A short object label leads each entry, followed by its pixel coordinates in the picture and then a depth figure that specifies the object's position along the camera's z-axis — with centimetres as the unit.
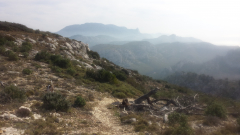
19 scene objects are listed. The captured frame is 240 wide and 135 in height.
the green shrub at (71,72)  1530
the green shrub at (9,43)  1802
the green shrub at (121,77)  2310
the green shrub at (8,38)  1965
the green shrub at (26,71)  1169
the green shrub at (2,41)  1709
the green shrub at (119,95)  1286
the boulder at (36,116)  578
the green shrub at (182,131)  507
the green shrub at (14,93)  690
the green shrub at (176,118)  621
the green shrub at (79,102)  832
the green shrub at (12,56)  1381
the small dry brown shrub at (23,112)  575
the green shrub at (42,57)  1725
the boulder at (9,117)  520
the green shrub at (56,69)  1469
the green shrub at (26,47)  1827
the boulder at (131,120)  696
